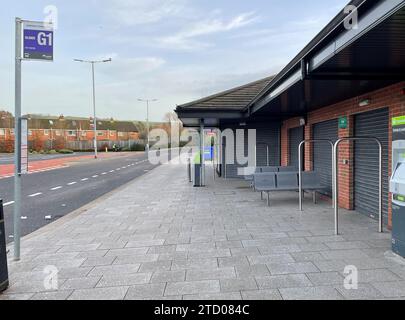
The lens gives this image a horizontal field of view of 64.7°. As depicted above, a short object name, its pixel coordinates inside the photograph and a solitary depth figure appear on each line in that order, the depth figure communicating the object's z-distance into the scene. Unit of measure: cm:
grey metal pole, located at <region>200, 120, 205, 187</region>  1267
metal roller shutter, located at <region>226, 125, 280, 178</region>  1409
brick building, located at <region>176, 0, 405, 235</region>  369
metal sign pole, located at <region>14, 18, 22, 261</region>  429
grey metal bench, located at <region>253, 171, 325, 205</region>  852
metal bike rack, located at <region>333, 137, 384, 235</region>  550
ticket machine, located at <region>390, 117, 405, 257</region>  419
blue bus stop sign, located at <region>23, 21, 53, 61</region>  436
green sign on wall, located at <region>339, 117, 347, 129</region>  784
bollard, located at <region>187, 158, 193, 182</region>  1427
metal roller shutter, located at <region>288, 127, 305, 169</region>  1163
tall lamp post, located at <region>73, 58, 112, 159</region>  3169
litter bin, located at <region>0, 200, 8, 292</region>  352
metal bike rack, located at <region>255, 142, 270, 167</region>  1356
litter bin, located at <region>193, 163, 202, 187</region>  1245
